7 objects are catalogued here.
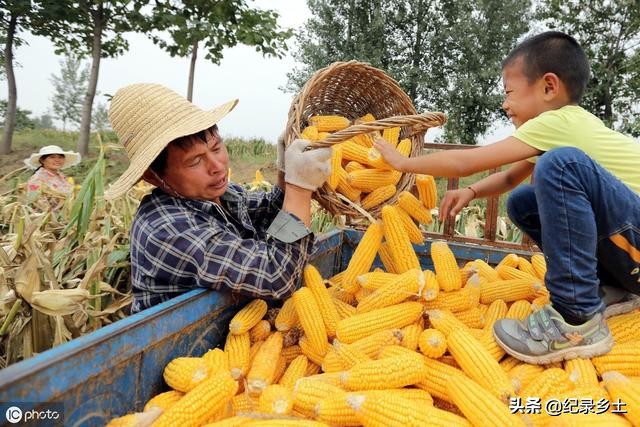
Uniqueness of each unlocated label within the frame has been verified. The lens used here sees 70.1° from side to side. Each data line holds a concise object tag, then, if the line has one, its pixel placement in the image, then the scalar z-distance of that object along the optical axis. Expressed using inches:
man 68.6
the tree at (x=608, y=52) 861.2
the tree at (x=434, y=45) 974.4
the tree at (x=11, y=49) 488.4
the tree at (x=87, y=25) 440.8
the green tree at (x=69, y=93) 2095.2
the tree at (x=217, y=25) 425.1
